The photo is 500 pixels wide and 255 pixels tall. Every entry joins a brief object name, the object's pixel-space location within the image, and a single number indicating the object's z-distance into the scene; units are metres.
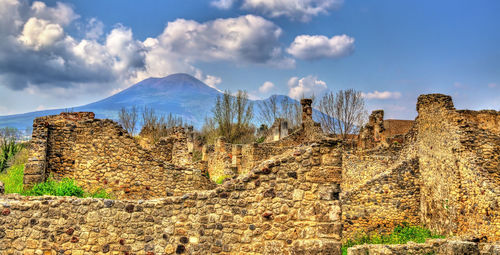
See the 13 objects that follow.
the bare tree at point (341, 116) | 41.25
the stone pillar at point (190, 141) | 35.21
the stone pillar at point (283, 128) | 33.47
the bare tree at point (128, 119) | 52.97
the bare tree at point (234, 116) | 45.78
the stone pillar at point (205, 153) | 28.70
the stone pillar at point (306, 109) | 26.92
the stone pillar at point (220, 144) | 25.78
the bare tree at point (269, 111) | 55.94
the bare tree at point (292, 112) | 52.28
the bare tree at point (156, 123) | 45.77
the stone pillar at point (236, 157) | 24.06
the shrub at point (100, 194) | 10.09
